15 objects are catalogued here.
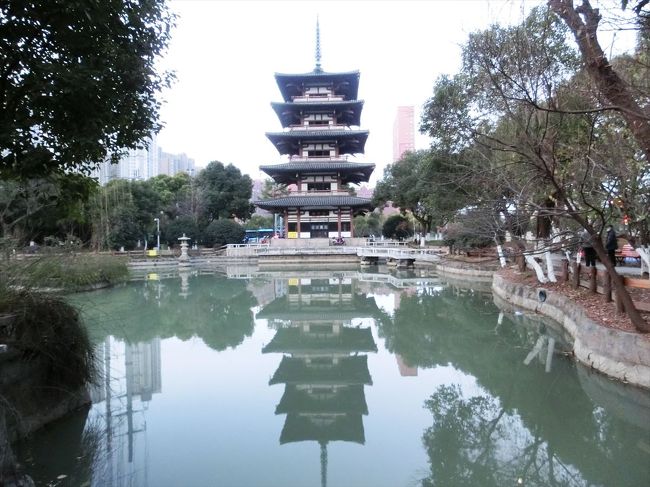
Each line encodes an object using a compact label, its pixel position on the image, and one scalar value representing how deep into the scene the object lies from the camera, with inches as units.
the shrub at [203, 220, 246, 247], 1355.8
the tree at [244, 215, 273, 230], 1932.8
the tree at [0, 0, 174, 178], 117.6
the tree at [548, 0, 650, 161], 158.2
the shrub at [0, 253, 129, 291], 161.2
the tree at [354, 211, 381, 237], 1990.7
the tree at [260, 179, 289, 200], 1739.5
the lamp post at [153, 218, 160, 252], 1308.6
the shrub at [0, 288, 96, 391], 147.8
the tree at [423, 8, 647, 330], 179.9
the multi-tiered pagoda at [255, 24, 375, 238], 1143.0
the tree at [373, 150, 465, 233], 1196.5
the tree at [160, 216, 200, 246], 1358.3
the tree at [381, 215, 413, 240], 1612.9
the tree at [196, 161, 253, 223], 1555.1
